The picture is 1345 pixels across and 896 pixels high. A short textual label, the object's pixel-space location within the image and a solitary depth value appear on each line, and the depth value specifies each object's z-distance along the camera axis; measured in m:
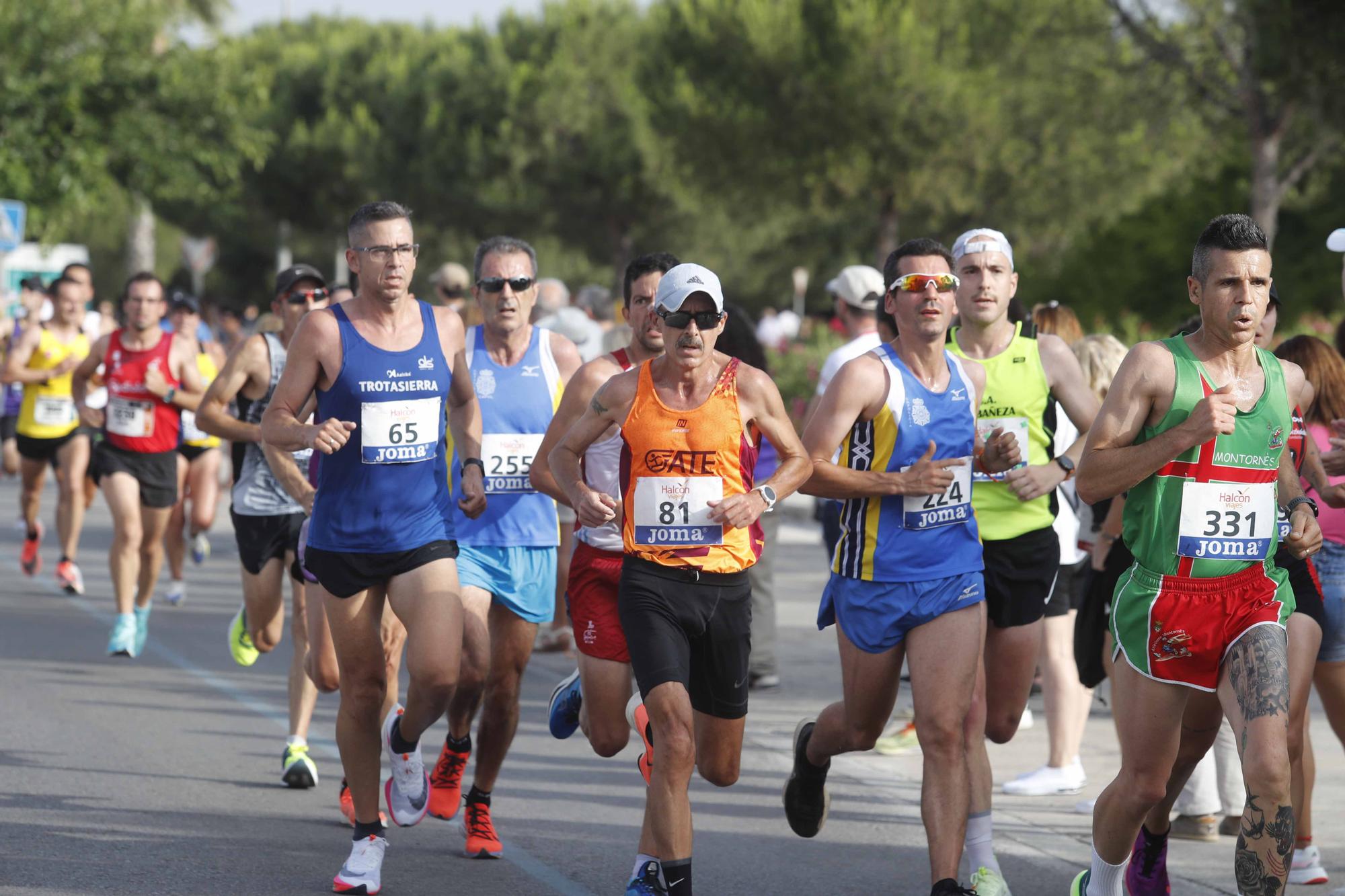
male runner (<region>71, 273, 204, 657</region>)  22.09
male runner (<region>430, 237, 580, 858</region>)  13.29
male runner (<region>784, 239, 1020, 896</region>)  11.50
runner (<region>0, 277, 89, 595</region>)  27.12
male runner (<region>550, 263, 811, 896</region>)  11.05
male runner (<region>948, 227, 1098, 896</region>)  12.56
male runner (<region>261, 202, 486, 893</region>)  12.08
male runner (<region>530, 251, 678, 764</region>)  12.24
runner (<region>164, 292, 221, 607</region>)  26.05
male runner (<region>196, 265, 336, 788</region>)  15.30
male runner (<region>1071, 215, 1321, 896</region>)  10.23
